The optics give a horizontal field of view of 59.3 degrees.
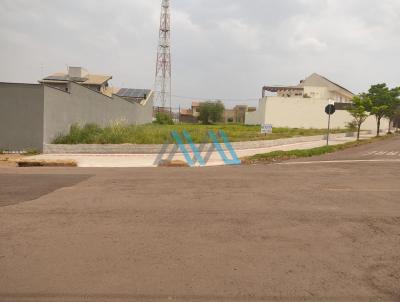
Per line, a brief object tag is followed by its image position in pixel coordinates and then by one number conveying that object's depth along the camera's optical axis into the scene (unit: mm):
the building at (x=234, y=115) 83750
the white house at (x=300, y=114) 46281
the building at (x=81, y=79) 39803
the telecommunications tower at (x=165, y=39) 55688
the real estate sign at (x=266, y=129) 24491
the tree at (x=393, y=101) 33344
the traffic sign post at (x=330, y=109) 21484
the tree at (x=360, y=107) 28895
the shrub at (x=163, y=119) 55031
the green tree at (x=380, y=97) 32822
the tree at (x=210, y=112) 72750
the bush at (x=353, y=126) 35753
